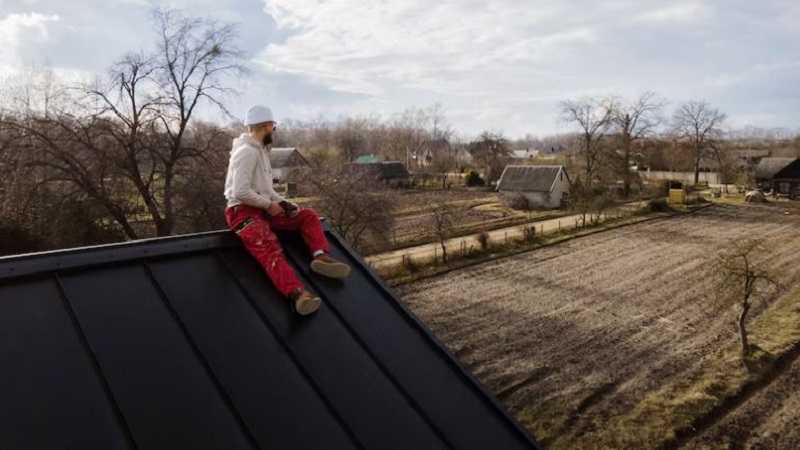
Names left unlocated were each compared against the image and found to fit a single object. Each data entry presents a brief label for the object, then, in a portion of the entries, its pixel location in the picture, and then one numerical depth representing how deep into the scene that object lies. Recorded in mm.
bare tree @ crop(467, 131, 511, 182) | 52184
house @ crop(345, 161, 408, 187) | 49262
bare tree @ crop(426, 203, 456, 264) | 22222
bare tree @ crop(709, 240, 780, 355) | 13047
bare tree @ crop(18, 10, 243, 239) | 14797
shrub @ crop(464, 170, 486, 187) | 51781
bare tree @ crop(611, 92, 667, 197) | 42594
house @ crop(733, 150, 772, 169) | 54431
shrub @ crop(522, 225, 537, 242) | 25750
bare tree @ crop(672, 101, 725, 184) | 52750
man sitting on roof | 3338
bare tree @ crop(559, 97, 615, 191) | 40938
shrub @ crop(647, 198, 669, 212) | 35625
